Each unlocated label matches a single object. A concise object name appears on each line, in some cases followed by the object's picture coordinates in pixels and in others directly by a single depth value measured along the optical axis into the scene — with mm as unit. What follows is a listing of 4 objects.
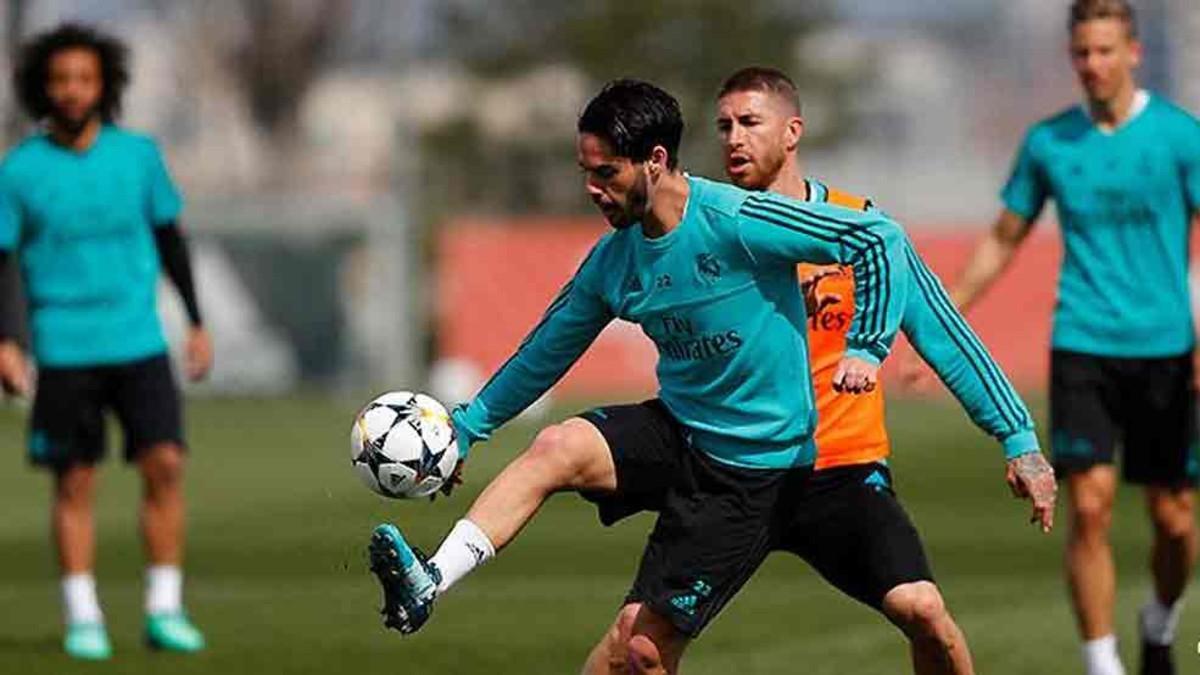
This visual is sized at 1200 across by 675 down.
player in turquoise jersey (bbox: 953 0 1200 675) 22078
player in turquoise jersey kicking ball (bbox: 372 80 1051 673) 16531
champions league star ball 16859
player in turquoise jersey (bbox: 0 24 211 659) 25078
